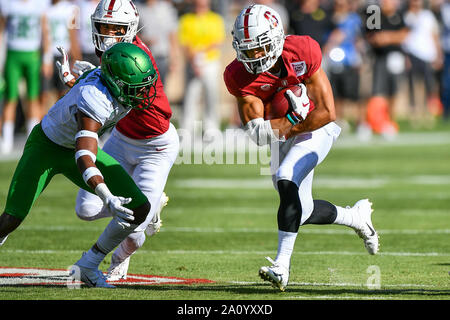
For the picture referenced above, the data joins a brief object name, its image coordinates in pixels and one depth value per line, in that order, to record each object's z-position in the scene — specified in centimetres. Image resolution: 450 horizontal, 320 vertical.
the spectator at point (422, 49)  1966
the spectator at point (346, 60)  1730
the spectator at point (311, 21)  1639
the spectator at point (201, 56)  1617
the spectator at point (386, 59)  1723
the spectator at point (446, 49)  1980
